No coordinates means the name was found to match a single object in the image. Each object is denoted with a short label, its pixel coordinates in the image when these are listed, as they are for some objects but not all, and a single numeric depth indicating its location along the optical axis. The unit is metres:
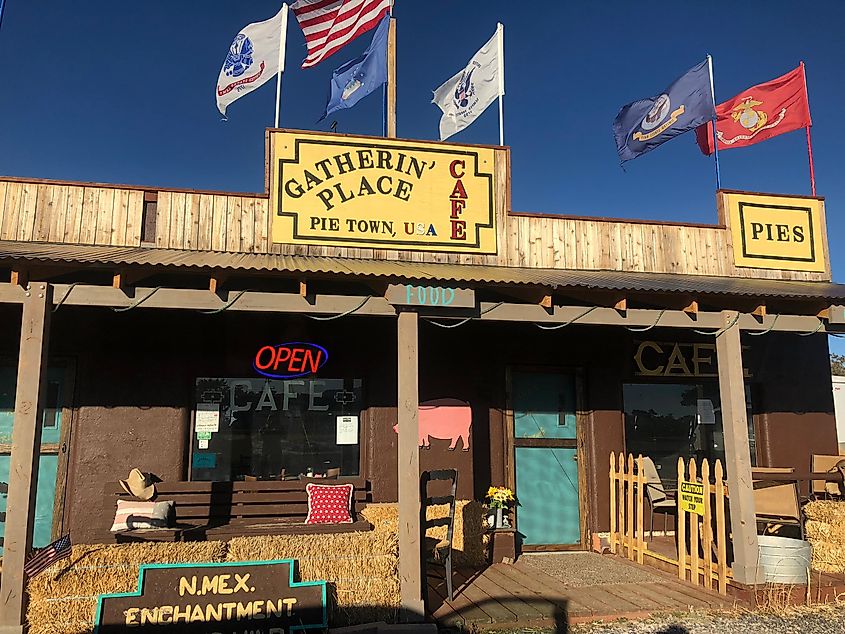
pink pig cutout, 9.04
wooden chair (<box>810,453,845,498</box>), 9.93
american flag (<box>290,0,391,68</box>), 9.40
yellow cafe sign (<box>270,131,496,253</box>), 8.13
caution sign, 7.28
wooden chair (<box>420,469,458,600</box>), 6.58
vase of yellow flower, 8.73
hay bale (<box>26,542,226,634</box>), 5.52
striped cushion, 7.48
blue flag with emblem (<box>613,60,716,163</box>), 9.78
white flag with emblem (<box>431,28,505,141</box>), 9.68
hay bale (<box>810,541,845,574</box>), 7.95
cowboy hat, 7.80
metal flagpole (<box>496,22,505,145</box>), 9.47
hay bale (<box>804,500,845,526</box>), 8.05
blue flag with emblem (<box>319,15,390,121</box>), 9.36
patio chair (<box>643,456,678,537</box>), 9.21
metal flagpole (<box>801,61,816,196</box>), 9.82
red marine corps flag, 9.90
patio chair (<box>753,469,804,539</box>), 8.45
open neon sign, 8.69
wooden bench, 7.79
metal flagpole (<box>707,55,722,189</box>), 9.67
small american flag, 5.83
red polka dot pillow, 8.23
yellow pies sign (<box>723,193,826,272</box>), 9.42
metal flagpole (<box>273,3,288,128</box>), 9.17
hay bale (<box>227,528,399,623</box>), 5.96
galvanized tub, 7.16
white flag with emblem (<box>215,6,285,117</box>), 9.30
